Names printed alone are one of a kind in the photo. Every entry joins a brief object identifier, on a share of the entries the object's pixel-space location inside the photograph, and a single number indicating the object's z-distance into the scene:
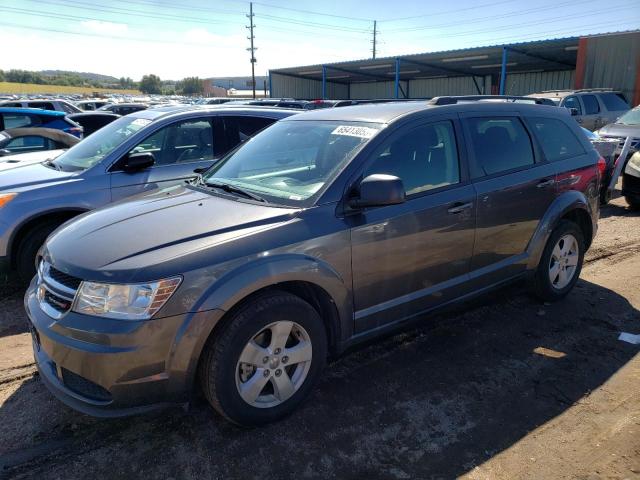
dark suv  2.45
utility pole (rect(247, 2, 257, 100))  54.69
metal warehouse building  20.58
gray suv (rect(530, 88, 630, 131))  14.14
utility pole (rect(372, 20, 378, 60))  69.56
